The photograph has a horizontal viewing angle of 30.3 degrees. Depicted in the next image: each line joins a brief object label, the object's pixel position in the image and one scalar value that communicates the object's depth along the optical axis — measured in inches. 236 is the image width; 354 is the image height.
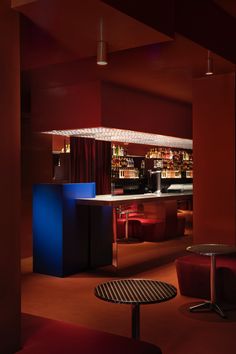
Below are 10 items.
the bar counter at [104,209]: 238.5
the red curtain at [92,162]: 380.5
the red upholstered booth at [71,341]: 102.2
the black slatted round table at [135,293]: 104.5
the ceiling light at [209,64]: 178.7
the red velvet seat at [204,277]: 186.7
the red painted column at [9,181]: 98.9
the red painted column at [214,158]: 221.1
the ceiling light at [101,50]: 136.3
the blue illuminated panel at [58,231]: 239.8
